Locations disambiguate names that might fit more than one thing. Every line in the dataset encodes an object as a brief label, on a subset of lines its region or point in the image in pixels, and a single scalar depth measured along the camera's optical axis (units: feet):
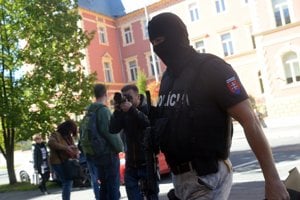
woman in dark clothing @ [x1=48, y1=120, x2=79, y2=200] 26.99
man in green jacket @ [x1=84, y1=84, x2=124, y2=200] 21.68
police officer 8.77
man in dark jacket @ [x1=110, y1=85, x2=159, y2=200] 19.31
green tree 57.88
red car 40.68
